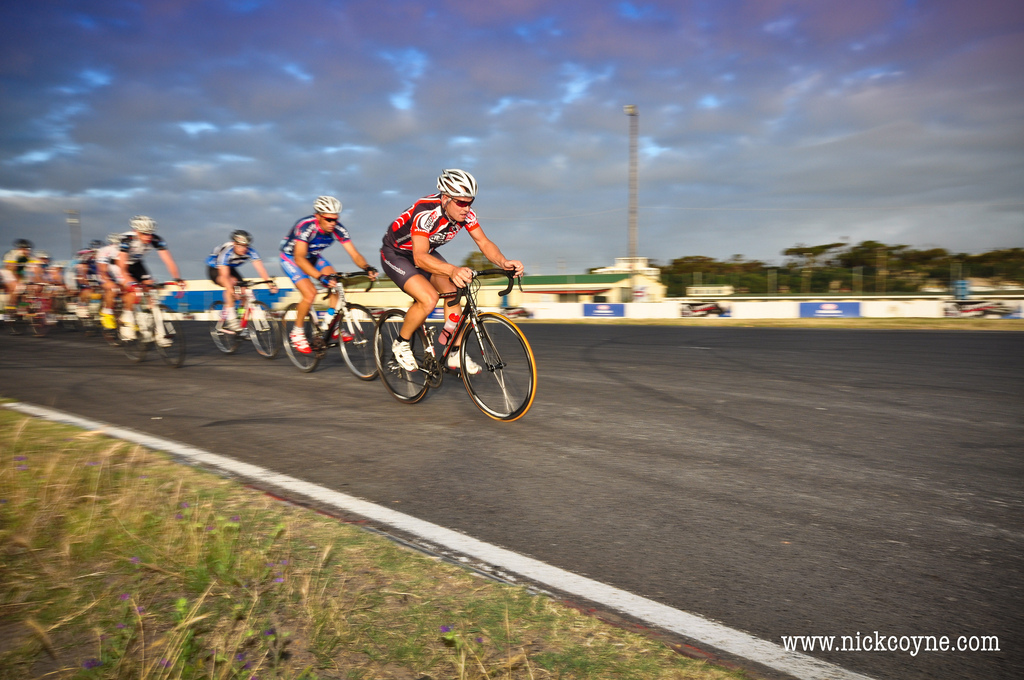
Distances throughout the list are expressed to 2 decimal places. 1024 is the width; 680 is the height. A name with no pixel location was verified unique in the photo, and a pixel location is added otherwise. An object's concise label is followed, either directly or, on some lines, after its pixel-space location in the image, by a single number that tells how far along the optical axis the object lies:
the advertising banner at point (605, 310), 29.42
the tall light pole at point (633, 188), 31.55
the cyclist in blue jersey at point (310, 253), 7.56
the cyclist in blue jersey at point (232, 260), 9.36
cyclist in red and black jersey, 5.06
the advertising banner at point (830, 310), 26.31
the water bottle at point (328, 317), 7.77
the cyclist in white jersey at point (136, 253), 9.23
